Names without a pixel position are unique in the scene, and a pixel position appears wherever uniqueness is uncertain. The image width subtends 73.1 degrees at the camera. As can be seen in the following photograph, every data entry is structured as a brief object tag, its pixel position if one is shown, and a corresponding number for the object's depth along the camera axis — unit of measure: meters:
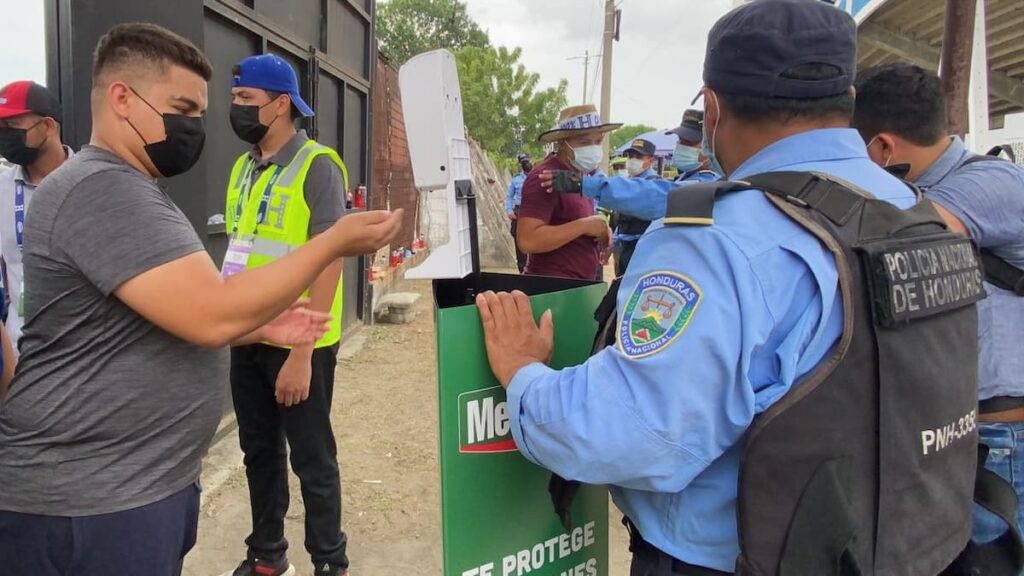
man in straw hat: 3.32
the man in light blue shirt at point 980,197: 1.75
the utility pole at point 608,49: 18.03
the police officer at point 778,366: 1.04
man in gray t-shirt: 1.37
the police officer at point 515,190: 7.80
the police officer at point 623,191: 2.73
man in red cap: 2.57
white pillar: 3.52
